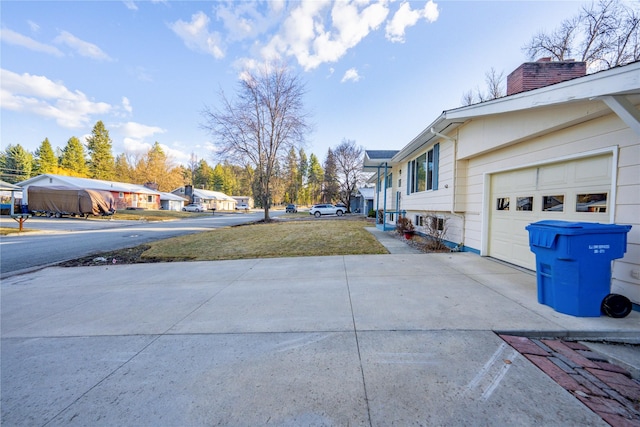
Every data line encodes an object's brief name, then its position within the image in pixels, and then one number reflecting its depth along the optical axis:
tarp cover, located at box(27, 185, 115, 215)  24.16
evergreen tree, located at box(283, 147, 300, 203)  63.66
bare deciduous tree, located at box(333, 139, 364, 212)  38.53
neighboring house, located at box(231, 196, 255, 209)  72.81
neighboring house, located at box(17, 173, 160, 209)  29.88
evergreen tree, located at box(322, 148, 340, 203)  39.91
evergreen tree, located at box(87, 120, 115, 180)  48.34
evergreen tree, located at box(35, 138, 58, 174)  47.62
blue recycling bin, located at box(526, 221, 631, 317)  3.14
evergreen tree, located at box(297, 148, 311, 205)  65.94
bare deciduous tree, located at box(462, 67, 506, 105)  17.61
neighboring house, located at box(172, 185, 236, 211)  51.50
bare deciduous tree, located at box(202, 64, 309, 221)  19.47
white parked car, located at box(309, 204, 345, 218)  30.12
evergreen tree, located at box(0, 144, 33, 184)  48.16
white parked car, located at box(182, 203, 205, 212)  44.84
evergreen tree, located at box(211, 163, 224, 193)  73.19
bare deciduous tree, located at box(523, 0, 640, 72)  10.54
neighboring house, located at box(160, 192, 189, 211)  43.59
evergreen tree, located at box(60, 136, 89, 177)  46.03
